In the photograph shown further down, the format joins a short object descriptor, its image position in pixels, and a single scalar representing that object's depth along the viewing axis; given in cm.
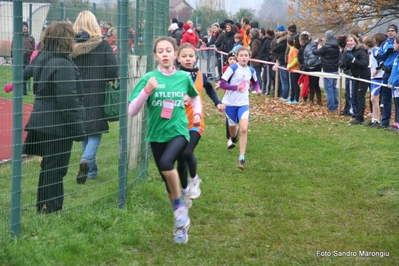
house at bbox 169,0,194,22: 5691
